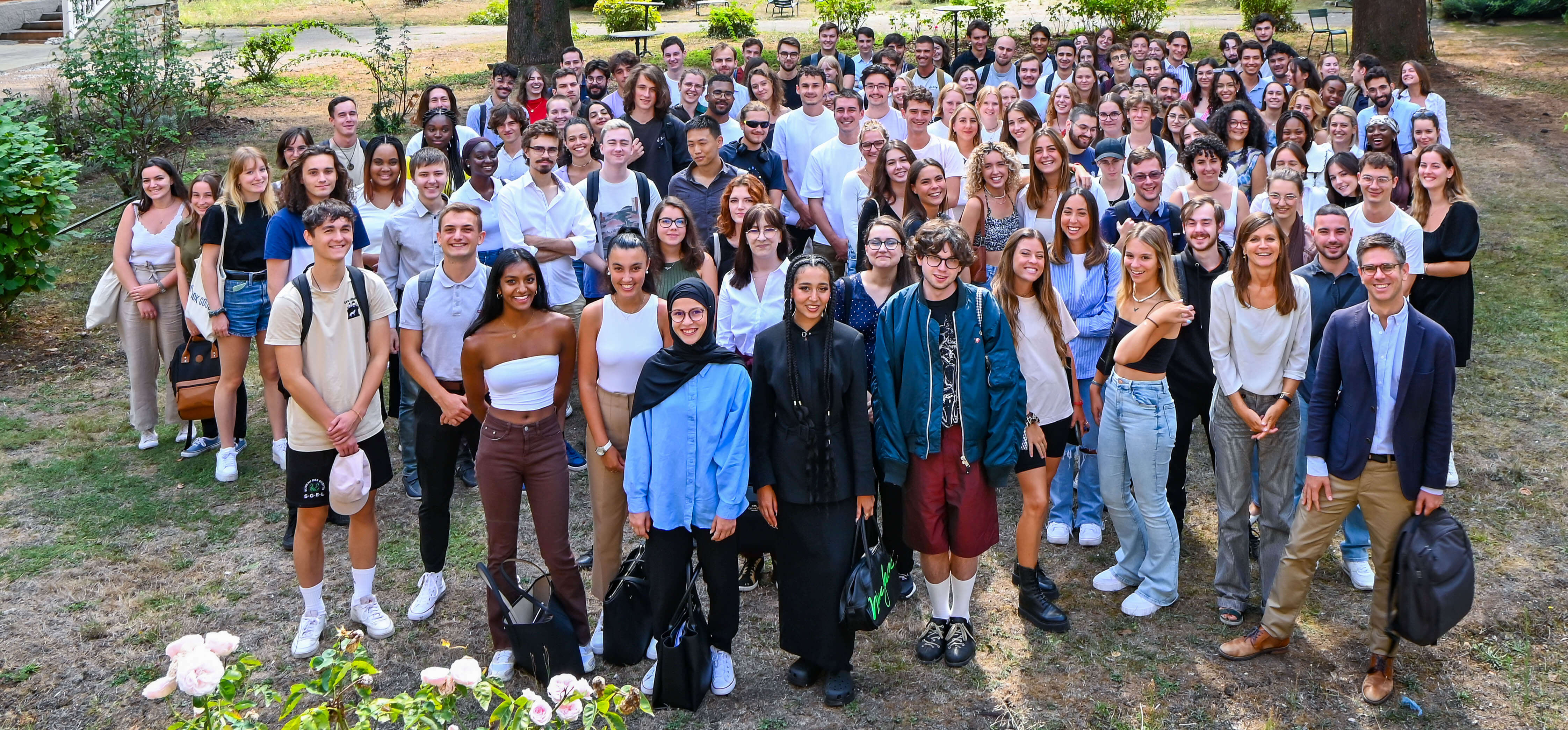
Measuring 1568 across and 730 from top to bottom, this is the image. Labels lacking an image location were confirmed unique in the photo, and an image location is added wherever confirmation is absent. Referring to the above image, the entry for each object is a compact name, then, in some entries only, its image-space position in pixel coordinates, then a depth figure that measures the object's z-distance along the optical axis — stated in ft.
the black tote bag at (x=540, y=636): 15.79
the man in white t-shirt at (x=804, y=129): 27.76
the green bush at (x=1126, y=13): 67.26
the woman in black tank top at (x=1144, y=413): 17.66
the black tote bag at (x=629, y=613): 16.21
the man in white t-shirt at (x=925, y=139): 25.04
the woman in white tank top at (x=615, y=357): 16.72
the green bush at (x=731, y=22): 74.43
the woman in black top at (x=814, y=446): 15.43
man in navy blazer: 15.11
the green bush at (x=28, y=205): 29.17
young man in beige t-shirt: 16.67
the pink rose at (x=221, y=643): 9.93
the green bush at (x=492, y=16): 92.58
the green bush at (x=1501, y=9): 70.85
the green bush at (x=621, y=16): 80.43
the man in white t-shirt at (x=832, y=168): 25.62
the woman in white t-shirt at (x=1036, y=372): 17.46
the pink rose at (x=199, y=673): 9.29
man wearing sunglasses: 25.48
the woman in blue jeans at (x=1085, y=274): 19.52
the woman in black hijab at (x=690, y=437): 15.33
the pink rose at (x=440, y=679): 10.09
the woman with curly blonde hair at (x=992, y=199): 21.63
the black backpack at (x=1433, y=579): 14.92
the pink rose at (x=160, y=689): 9.20
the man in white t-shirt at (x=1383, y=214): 20.34
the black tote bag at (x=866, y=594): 15.35
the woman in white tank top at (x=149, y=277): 23.84
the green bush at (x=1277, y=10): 68.64
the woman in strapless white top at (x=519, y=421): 16.35
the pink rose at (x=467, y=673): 9.89
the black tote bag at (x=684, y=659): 15.56
